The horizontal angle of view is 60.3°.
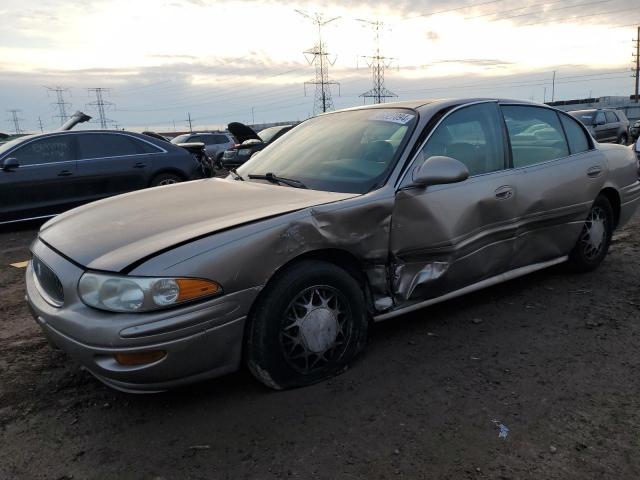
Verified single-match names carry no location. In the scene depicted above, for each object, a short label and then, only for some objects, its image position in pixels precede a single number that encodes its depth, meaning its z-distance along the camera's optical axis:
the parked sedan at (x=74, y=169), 7.68
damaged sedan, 2.50
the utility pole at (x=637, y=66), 64.36
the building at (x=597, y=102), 59.84
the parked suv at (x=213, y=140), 20.94
